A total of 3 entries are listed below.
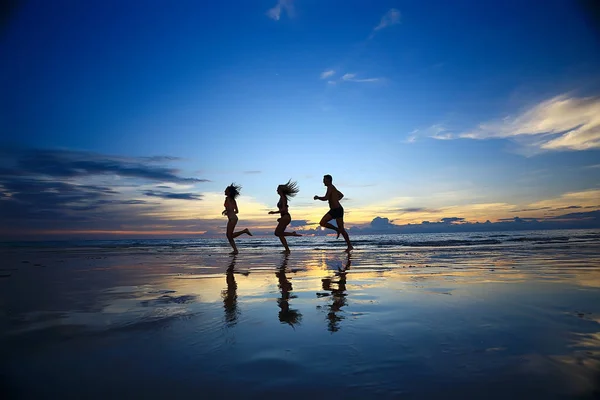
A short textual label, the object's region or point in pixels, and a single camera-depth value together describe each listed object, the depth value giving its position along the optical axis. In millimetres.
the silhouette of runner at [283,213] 12039
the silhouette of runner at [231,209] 12633
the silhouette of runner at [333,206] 11594
